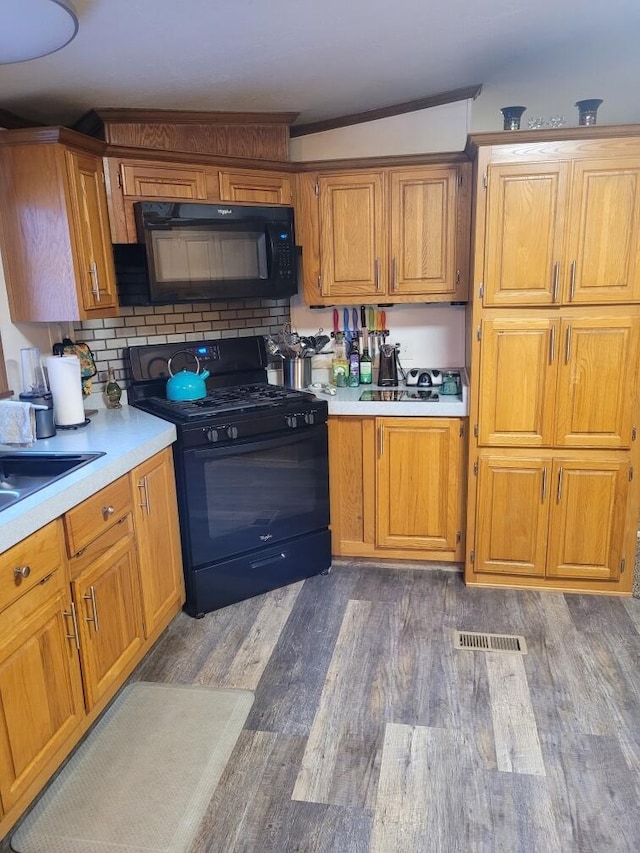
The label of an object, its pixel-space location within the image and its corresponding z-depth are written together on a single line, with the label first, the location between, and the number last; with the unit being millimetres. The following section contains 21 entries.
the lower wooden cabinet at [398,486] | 3109
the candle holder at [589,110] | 2648
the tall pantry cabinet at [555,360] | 2639
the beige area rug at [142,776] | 1753
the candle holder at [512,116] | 2693
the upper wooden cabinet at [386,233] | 3139
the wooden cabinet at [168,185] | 2744
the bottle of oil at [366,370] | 3562
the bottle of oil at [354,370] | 3566
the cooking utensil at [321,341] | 3590
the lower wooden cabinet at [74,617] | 1662
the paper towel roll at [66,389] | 2486
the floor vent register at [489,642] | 2592
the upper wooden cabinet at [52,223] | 2443
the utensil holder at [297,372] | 3482
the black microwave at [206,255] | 2781
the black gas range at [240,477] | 2746
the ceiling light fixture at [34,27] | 1585
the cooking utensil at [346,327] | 3651
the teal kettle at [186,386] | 3061
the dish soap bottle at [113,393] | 3004
